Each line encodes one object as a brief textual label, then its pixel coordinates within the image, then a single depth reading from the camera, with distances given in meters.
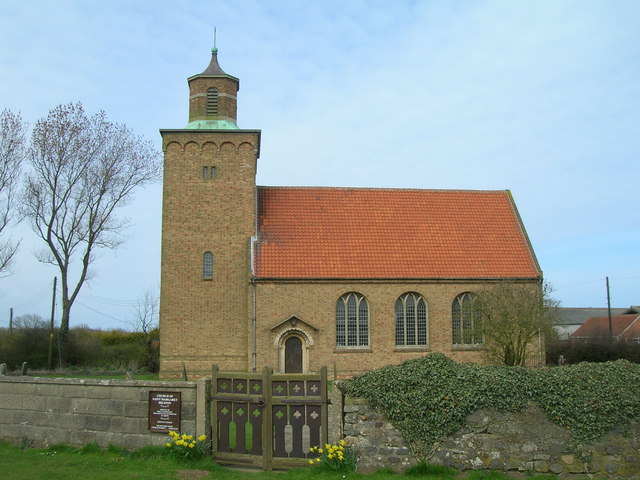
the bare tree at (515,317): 23.17
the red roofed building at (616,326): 61.03
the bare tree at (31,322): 35.97
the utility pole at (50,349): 31.62
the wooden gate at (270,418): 10.09
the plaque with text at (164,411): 10.52
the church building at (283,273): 25.34
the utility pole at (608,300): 50.41
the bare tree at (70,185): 32.31
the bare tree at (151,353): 29.88
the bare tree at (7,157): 30.25
